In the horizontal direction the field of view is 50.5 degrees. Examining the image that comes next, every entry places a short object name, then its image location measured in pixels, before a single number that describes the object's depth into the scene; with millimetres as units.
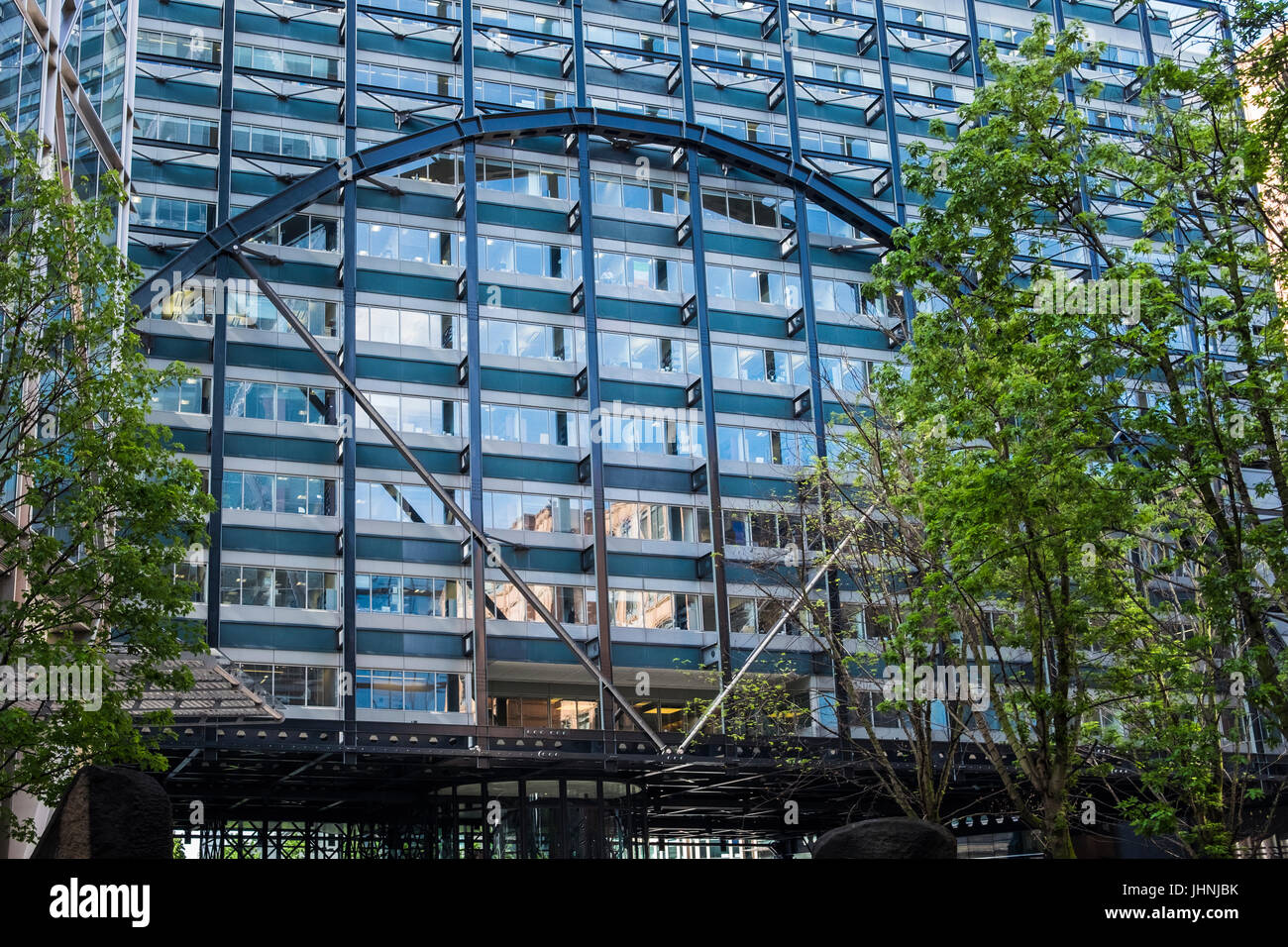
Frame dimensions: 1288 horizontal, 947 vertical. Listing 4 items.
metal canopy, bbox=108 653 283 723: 29594
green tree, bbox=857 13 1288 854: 17984
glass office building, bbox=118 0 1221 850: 45812
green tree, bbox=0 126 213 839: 18172
